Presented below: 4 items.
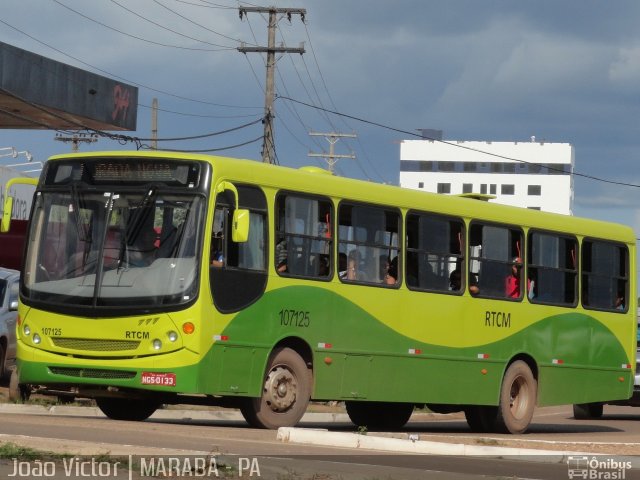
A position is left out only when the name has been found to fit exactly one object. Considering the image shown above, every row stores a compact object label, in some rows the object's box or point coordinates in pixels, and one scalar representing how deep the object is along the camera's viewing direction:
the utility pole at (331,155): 87.05
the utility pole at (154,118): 59.78
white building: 164.38
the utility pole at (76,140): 70.06
